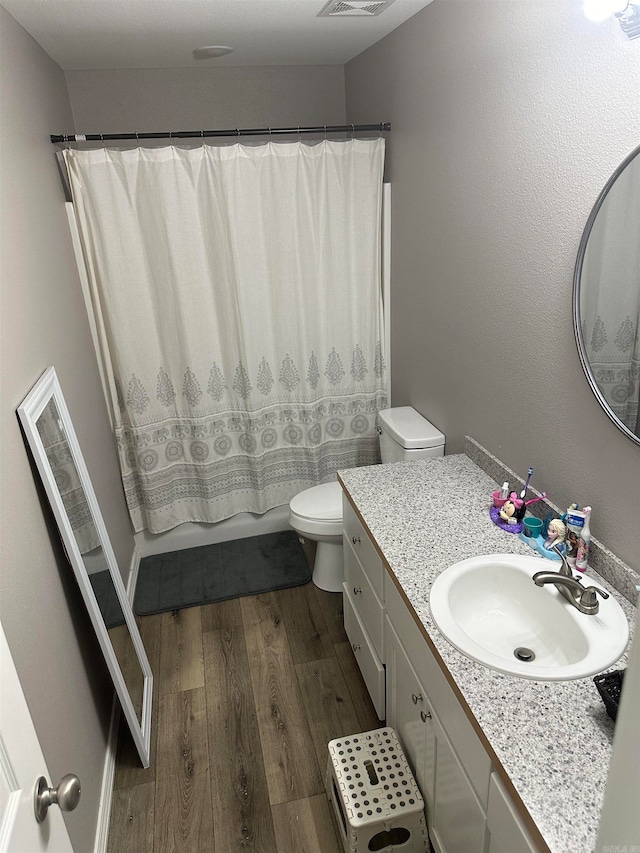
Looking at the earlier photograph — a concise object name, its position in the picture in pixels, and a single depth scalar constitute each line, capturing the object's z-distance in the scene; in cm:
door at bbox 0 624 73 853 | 81
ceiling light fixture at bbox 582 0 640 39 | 123
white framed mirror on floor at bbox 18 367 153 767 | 167
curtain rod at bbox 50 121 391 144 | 240
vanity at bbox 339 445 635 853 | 107
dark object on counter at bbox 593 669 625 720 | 113
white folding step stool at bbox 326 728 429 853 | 160
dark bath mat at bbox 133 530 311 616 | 288
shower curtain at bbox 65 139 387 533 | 259
